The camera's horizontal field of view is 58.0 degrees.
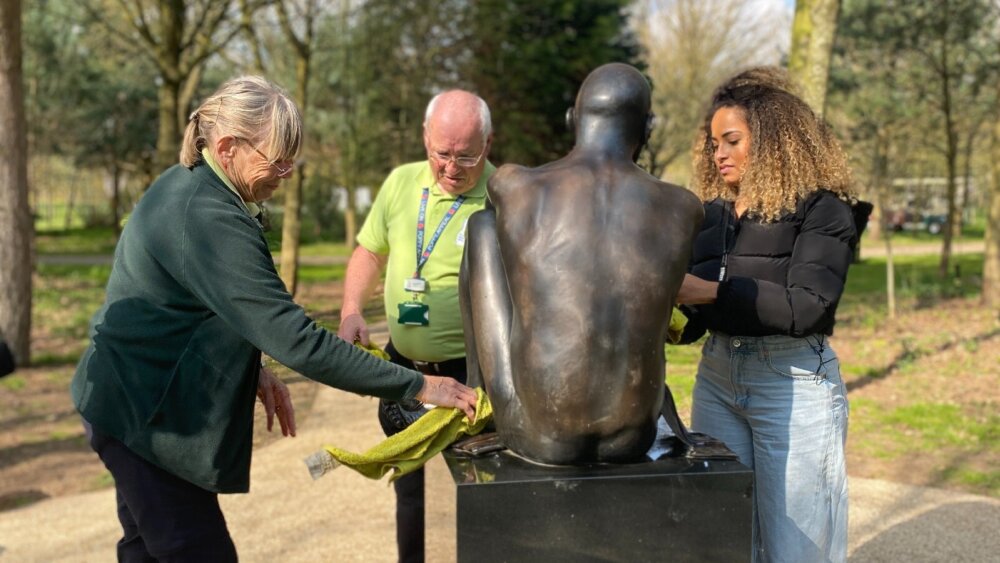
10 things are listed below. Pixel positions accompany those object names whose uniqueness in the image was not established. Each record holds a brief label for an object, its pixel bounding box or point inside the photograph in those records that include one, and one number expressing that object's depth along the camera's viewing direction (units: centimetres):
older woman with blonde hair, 222
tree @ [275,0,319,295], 1219
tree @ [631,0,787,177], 2488
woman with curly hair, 267
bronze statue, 232
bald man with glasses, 308
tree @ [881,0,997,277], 1606
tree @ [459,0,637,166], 1570
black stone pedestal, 233
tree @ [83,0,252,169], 1090
